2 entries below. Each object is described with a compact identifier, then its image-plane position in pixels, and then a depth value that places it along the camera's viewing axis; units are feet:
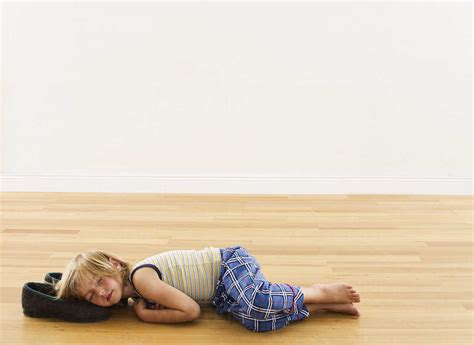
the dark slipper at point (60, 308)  7.00
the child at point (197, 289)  6.90
